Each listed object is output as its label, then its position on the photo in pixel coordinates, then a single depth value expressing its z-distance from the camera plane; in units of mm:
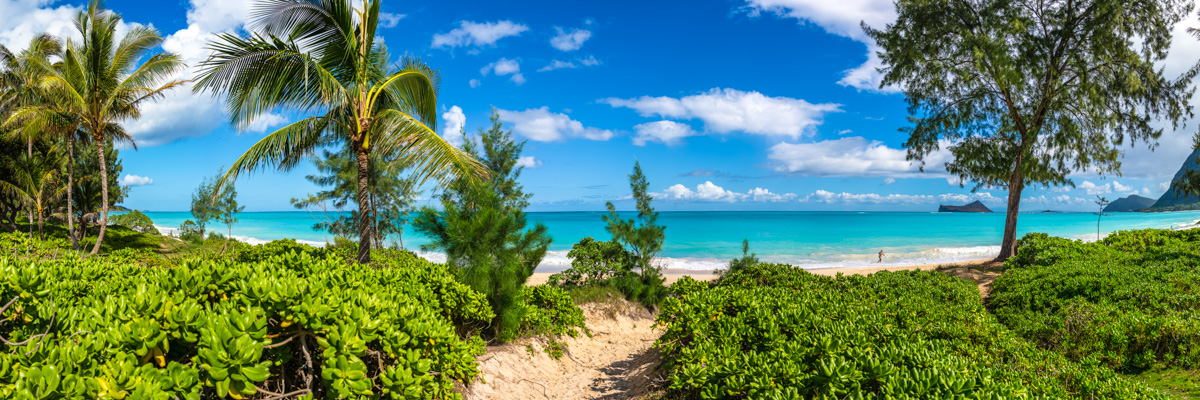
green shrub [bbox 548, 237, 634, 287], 11688
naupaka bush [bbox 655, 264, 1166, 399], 3111
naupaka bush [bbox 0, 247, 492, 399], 2383
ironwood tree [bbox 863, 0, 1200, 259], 13797
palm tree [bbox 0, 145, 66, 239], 17153
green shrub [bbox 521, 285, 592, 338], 8023
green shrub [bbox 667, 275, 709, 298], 9015
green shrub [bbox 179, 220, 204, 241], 23830
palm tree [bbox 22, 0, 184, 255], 13477
